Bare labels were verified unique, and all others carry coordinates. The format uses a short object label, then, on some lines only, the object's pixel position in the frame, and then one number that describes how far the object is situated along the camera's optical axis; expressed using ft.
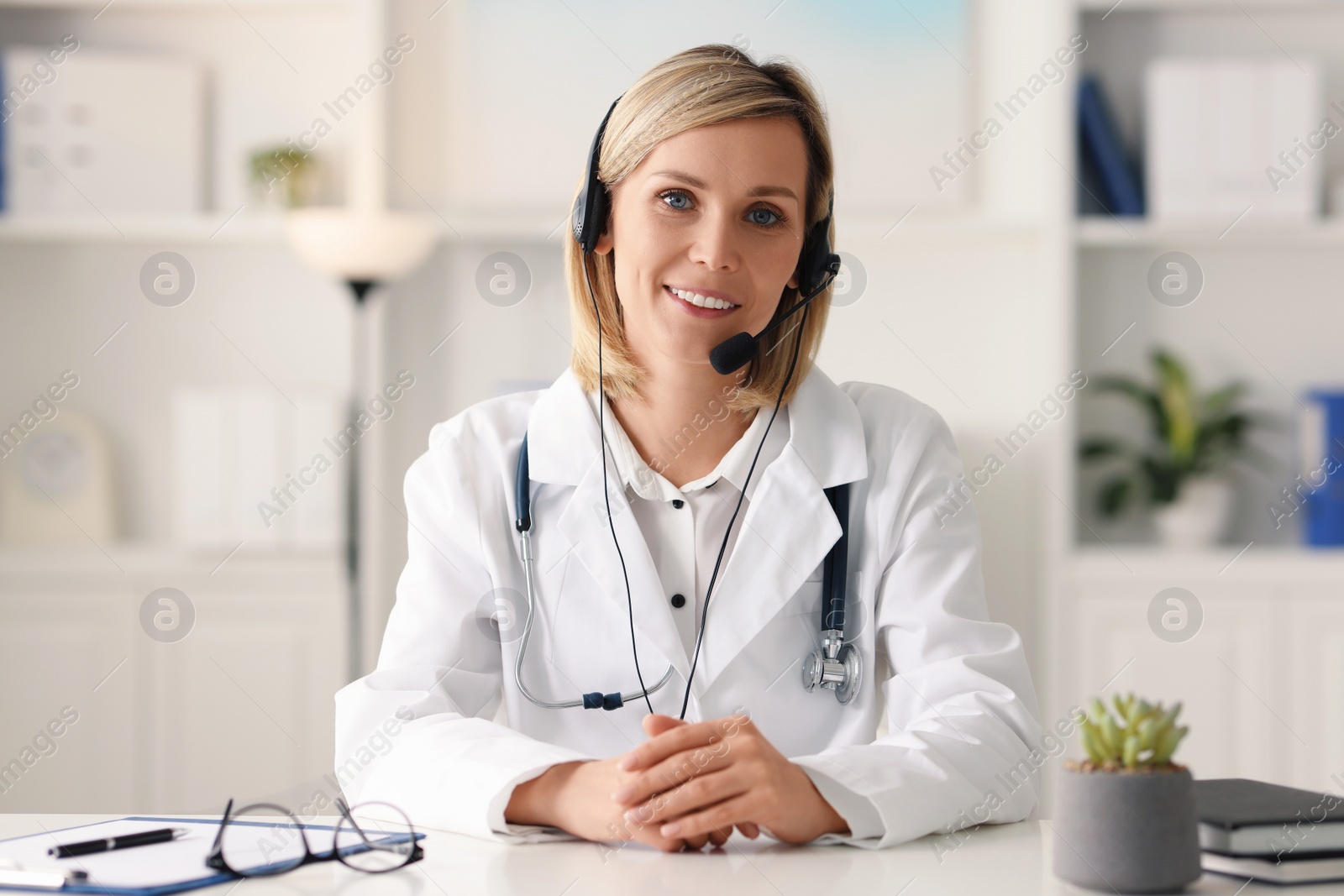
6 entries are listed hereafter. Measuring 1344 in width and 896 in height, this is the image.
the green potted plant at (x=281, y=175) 9.35
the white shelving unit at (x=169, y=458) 8.93
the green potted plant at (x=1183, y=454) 9.04
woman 4.79
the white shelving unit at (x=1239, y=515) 8.59
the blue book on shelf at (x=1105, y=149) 8.89
